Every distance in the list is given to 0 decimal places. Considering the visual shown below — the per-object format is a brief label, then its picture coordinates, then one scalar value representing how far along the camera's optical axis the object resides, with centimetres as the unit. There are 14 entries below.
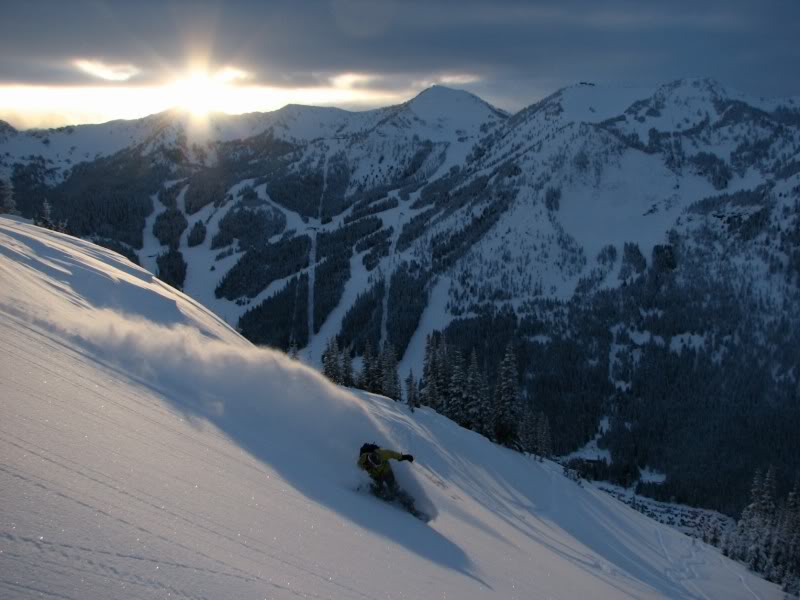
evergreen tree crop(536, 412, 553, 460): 7327
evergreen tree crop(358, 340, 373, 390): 6550
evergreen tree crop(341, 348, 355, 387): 6180
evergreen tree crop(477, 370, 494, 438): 5703
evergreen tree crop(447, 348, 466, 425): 5869
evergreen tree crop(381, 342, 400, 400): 6504
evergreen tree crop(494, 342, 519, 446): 5756
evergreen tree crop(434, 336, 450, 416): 6119
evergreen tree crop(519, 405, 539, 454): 6962
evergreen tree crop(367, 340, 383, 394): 6489
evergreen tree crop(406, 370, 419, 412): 6278
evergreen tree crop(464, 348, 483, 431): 5778
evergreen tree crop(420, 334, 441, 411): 6299
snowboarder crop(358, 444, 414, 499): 1725
